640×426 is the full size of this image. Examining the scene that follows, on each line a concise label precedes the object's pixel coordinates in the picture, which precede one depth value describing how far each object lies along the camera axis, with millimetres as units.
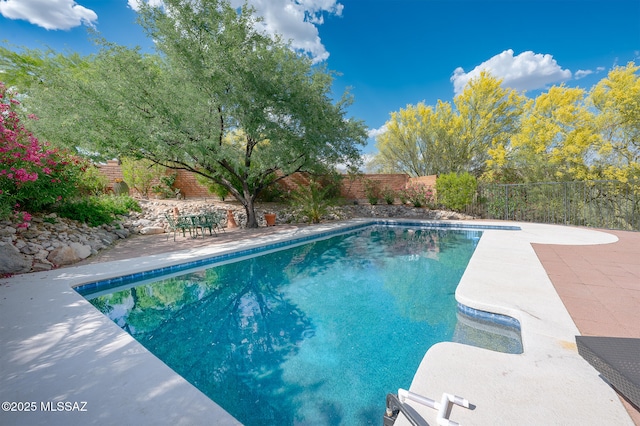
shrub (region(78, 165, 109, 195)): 8436
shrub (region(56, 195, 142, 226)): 7125
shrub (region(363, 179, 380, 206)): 14513
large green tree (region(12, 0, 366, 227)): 6832
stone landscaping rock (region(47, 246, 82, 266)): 5305
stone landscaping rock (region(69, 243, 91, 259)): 5727
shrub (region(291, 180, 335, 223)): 11484
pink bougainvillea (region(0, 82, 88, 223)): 4480
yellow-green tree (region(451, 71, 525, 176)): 13750
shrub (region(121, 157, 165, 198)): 11656
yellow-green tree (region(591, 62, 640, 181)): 9594
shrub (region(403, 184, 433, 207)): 13336
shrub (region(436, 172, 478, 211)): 12070
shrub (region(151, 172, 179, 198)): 12444
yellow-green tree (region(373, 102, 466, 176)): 14852
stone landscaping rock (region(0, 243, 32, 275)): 4629
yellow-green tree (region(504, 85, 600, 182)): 10445
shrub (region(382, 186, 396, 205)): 14320
